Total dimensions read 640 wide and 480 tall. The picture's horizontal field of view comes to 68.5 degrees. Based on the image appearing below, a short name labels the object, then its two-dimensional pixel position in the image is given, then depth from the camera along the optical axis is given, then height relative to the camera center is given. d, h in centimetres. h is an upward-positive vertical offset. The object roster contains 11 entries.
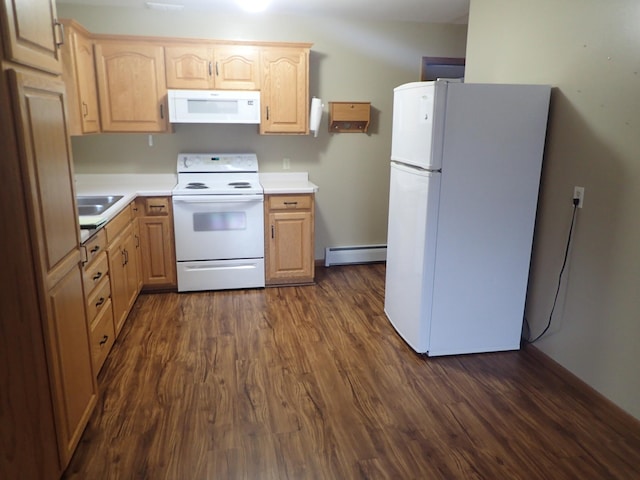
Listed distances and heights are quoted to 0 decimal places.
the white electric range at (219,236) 387 -84
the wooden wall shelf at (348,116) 444 +18
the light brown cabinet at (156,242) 383 -89
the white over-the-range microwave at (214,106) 384 +22
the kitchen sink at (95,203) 338 -52
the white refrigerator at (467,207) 266 -41
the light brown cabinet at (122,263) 300 -90
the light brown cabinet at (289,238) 404 -88
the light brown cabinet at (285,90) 402 +38
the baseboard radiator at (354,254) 480 -120
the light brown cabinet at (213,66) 386 +55
